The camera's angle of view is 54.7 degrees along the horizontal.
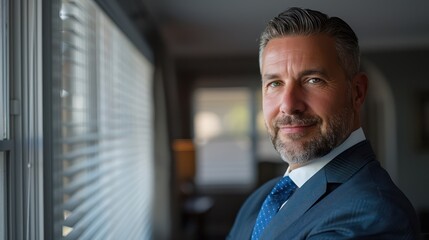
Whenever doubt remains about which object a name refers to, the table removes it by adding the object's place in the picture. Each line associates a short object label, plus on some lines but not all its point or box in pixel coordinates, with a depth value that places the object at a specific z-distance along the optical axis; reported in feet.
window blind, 5.15
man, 3.07
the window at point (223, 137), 20.66
